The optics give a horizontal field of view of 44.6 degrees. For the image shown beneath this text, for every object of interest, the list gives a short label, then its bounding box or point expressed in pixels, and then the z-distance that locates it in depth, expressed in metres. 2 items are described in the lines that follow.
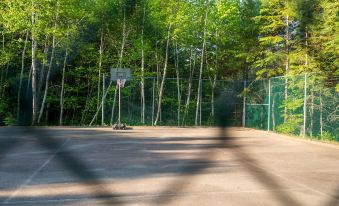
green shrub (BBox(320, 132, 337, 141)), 12.37
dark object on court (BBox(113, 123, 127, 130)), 16.83
